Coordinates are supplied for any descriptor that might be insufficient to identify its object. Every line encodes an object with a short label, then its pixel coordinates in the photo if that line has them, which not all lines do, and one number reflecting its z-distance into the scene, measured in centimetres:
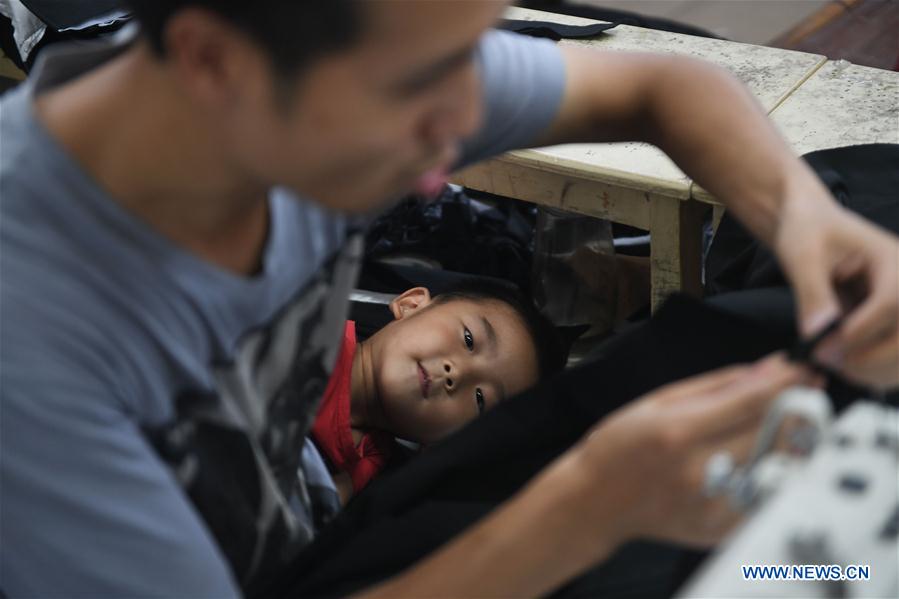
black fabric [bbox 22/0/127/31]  198
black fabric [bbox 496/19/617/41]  187
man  65
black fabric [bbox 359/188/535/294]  208
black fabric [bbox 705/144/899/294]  120
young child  167
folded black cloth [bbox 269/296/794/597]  99
